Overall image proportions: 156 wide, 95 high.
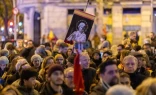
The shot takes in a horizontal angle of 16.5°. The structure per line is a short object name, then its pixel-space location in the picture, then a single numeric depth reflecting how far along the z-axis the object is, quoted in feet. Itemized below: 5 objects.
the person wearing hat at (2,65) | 43.80
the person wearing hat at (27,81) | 29.66
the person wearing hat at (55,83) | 28.27
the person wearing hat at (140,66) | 37.62
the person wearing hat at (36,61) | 43.98
